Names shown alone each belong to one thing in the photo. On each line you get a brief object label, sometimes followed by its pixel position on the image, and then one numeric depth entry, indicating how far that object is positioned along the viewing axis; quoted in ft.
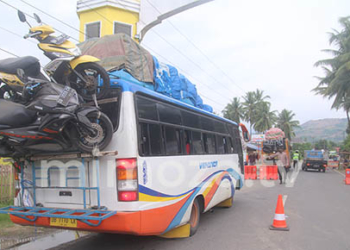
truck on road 89.27
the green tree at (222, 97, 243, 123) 202.99
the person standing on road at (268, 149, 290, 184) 55.06
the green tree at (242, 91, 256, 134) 197.26
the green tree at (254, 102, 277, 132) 197.57
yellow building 50.80
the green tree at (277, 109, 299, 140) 217.77
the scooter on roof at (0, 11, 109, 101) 14.71
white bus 14.38
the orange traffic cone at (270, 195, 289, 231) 22.16
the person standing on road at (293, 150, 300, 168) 95.11
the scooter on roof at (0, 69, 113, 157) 12.83
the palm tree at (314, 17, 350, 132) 93.96
